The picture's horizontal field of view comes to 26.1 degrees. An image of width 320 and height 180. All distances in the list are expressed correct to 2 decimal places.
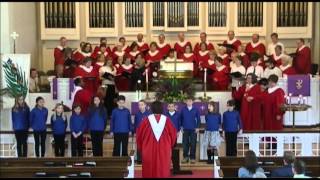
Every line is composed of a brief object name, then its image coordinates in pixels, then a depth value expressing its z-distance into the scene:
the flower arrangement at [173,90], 14.39
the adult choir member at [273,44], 17.90
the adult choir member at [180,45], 18.79
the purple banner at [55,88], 15.95
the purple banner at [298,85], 15.46
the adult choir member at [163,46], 18.50
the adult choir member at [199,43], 18.22
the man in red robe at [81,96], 14.81
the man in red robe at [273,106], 14.48
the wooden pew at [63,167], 9.49
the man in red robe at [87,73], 15.97
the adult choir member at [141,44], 18.75
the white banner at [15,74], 14.50
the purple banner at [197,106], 13.97
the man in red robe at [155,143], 10.80
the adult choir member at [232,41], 18.64
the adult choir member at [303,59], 17.91
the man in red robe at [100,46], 18.22
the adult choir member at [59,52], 18.12
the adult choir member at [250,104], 14.70
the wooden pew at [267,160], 9.95
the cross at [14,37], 15.62
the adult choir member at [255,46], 18.64
